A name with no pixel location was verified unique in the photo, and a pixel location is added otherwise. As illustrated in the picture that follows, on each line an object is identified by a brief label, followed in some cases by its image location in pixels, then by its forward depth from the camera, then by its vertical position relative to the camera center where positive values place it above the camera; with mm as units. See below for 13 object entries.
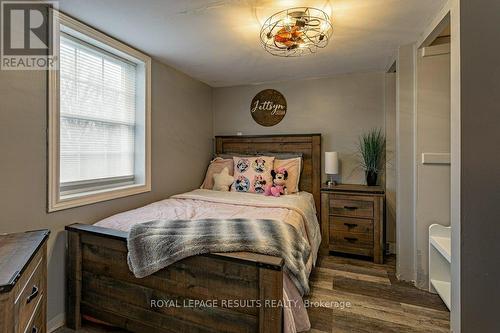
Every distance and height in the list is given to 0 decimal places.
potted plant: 3082 +153
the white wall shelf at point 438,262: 2111 -830
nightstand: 2795 -610
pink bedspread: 1468 -392
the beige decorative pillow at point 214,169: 3416 -40
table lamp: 3143 +43
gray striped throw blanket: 1430 -450
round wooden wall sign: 3586 +849
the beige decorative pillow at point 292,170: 3107 -46
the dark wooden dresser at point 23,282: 913 -494
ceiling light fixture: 1740 +1014
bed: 1319 -727
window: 1836 +405
